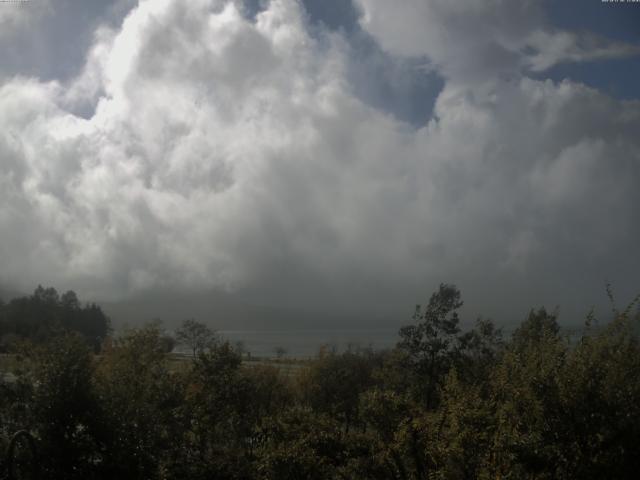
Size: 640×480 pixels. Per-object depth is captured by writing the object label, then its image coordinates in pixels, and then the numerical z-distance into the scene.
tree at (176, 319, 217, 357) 45.25
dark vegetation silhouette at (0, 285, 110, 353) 109.69
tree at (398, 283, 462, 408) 29.64
